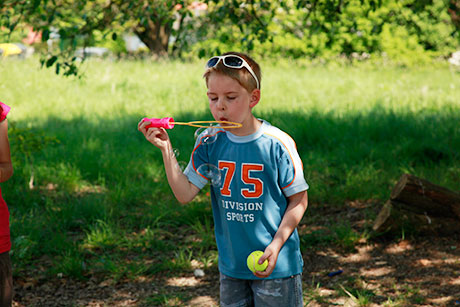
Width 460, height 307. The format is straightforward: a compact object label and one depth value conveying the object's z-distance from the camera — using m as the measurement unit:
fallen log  4.10
